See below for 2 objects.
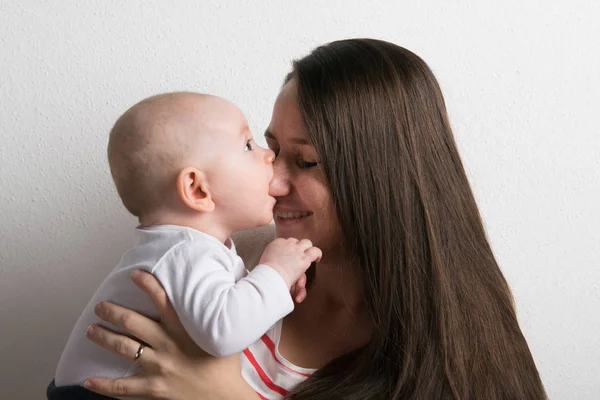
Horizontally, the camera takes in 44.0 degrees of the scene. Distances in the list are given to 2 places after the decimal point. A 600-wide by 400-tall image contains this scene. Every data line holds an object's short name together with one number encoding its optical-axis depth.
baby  1.45
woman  1.77
